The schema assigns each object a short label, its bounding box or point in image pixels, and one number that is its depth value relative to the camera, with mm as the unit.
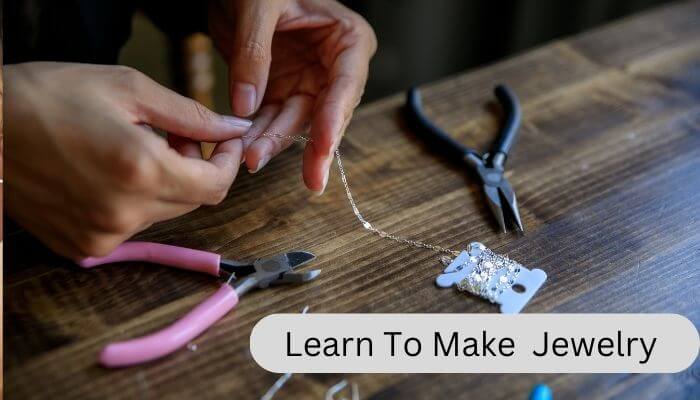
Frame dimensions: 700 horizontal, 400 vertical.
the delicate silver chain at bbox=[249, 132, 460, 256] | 767
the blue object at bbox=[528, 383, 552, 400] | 591
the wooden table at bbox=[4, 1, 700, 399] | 622
